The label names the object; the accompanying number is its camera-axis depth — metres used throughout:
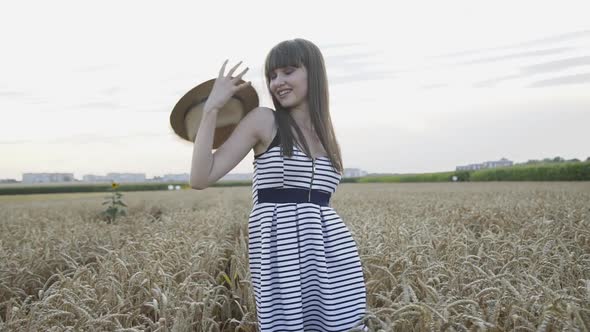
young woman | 1.79
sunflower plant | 8.90
